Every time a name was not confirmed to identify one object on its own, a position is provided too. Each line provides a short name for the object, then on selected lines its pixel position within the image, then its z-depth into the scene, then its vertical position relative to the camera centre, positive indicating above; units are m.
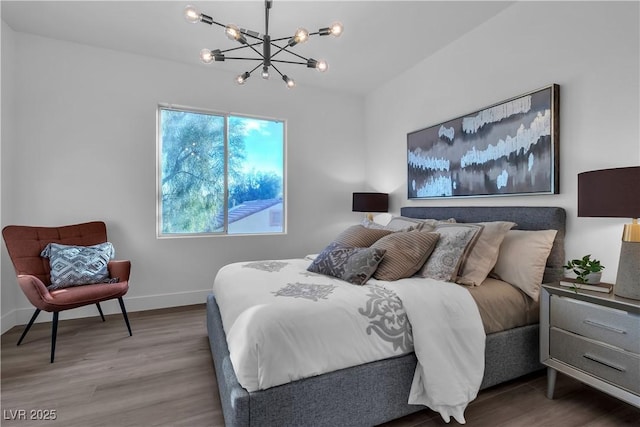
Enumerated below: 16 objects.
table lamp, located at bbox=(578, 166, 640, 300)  1.44 +0.02
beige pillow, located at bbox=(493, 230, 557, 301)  1.95 -0.34
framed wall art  2.21 +0.52
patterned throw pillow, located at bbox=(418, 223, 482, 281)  1.97 -0.30
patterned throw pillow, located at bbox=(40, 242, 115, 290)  2.51 -0.46
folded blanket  1.50 -0.73
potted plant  1.73 -0.36
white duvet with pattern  1.30 -0.60
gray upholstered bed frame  1.27 -0.86
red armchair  2.21 -0.49
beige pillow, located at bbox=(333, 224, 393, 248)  2.40 -0.22
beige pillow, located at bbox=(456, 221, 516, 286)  1.96 -0.32
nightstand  1.44 -0.70
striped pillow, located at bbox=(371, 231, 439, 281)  1.98 -0.30
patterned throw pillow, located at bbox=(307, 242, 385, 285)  1.94 -0.37
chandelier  1.70 +1.06
